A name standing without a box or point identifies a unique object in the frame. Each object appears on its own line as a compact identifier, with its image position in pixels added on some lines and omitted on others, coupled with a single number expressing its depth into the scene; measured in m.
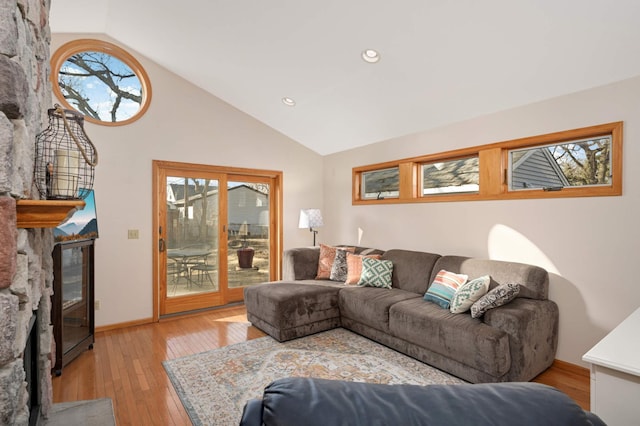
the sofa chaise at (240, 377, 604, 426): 0.67
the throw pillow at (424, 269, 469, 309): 3.08
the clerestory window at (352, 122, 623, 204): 2.75
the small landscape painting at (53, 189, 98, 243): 2.93
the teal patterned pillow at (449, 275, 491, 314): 2.80
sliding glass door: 4.29
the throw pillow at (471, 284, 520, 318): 2.62
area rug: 2.35
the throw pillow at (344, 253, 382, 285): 4.04
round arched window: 3.68
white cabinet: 1.25
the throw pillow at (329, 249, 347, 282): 4.25
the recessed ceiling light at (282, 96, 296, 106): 4.20
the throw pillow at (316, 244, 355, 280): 4.39
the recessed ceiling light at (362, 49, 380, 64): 3.01
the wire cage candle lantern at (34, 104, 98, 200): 1.54
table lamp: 5.01
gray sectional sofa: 2.45
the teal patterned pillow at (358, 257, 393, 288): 3.84
